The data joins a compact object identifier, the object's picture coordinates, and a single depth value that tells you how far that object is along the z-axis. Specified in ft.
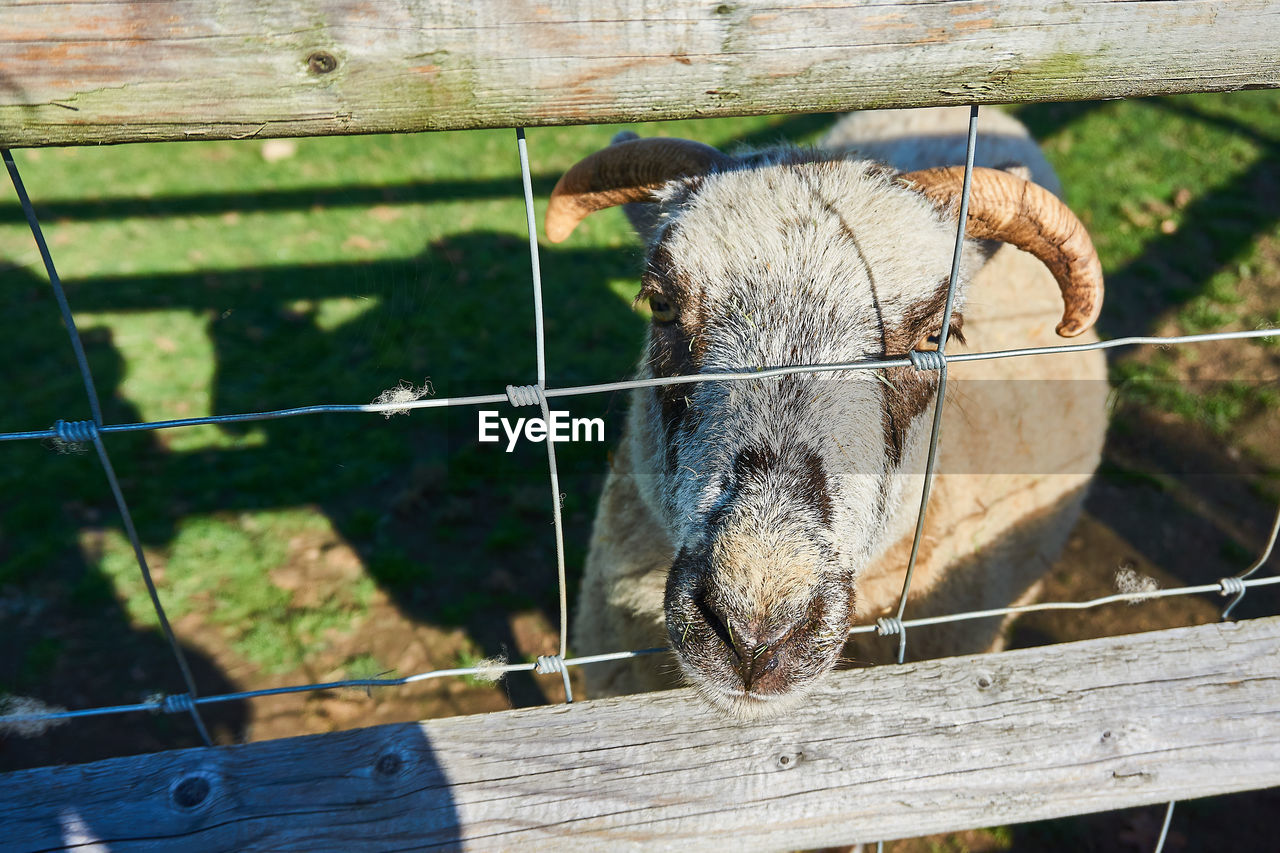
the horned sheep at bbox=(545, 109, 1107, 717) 1.28
